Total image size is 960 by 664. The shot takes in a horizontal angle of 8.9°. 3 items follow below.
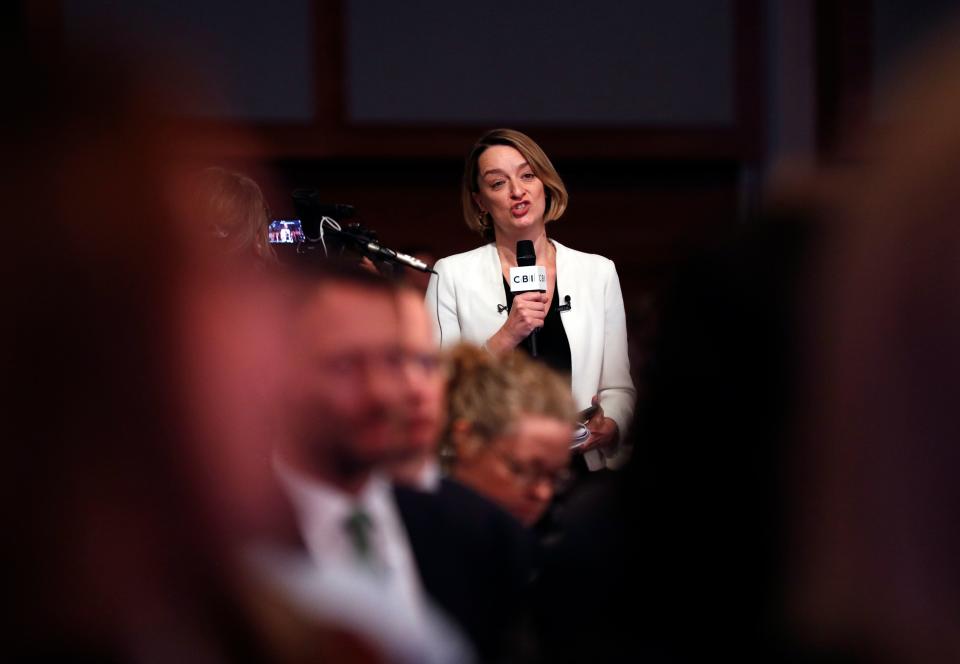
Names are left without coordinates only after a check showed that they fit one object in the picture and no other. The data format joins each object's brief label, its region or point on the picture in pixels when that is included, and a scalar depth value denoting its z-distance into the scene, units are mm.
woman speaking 12256
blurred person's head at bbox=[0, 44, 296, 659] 5659
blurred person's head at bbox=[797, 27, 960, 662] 6754
